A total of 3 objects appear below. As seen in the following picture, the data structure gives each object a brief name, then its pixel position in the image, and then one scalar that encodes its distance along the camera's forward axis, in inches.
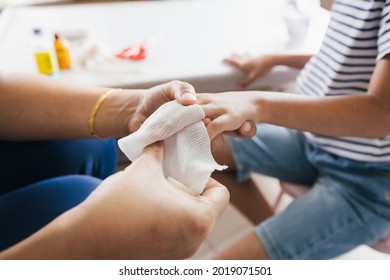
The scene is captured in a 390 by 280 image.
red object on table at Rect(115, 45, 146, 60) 26.1
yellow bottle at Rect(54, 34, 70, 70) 28.8
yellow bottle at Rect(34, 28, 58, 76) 28.1
